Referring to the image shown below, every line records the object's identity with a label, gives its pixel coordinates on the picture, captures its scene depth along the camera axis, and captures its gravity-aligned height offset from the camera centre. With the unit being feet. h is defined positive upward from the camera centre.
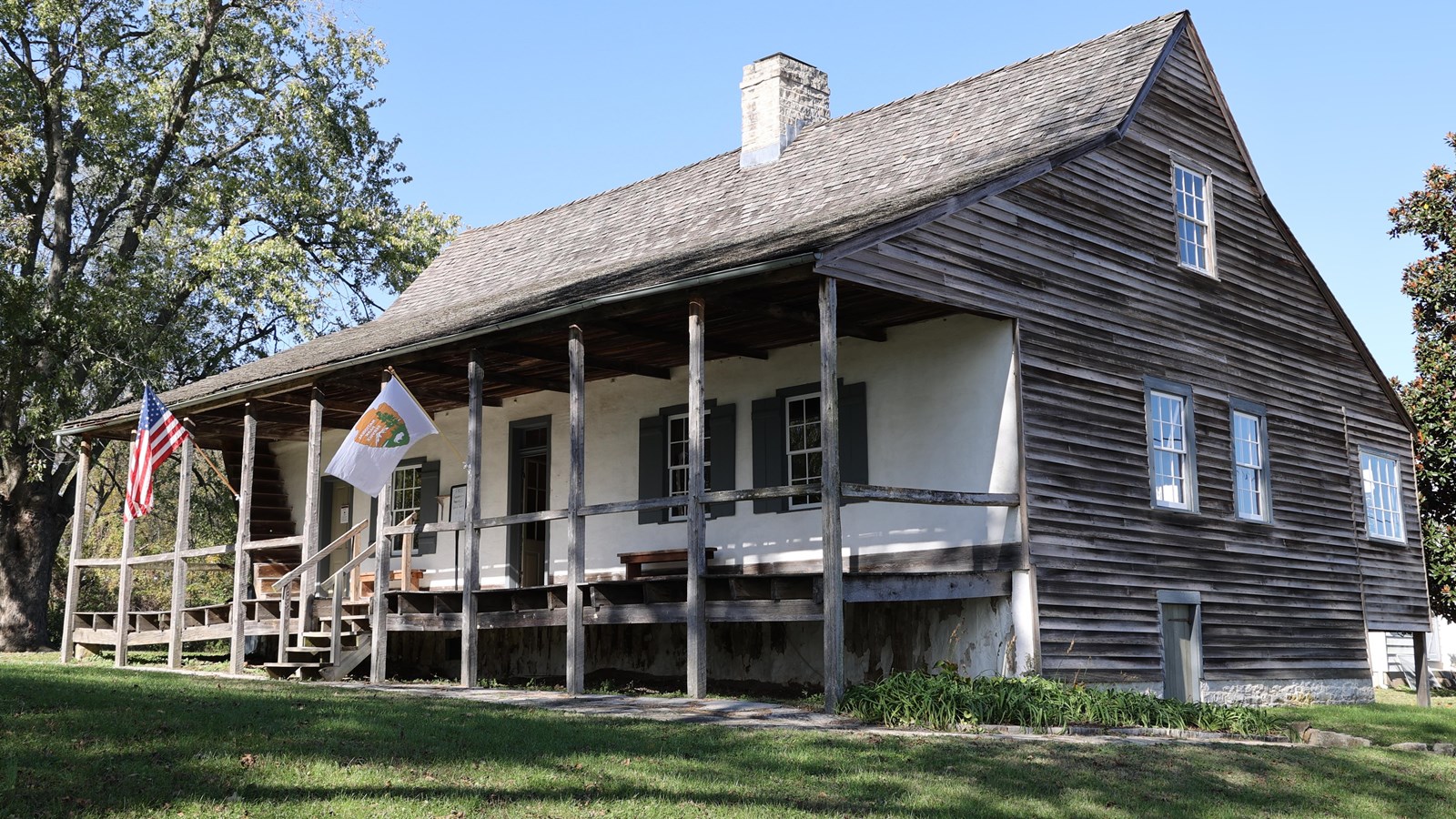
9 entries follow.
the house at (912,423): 43.09 +6.98
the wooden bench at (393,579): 61.87 +1.63
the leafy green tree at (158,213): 78.64 +26.24
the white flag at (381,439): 48.44 +6.12
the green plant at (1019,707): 36.09 -2.46
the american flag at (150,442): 57.77 +7.17
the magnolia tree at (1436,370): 72.54 +12.55
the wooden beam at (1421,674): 59.26 -2.71
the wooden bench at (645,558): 50.26 +2.05
